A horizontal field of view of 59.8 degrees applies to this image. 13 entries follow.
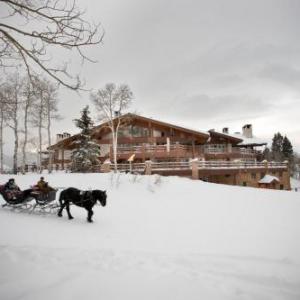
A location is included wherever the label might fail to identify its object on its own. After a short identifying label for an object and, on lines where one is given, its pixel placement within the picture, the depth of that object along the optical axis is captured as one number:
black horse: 9.12
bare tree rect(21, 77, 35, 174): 26.82
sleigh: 10.23
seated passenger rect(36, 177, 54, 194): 10.35
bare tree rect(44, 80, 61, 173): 28.60
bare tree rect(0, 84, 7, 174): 29.23
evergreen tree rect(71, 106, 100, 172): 29.23
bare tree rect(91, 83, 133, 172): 28.61
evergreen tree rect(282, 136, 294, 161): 82.81
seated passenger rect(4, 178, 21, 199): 10.55
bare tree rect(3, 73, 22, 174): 28.10
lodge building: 29.27
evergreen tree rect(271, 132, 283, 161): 82.81
